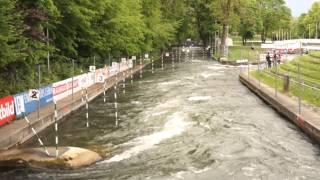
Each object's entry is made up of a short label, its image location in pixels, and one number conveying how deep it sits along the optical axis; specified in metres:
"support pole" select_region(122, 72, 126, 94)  48.40
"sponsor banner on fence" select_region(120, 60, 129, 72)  65.32
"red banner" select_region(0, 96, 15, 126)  25.78
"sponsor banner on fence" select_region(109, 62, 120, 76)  57.79
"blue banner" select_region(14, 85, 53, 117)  28.14
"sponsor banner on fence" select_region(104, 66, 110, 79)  53.57
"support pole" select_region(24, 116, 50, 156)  23.47
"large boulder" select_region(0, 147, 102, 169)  19.70
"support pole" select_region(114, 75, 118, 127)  32.41
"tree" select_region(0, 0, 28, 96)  24.69
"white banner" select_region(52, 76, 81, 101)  35.69
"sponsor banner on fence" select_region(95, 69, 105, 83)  49.36
